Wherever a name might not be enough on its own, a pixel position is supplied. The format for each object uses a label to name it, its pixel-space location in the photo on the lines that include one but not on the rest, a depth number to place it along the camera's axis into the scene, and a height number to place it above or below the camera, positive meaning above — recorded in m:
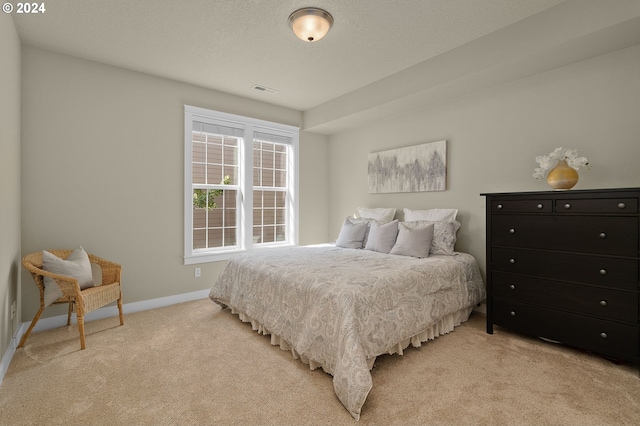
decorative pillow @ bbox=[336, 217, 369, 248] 4.00 -0.29
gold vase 2.53 +0.29
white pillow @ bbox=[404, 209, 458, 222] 3.64 -0.02
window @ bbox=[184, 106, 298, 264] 4.08 +0.40
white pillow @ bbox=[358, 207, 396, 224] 4.27 -0.02
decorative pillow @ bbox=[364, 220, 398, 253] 3.64 -0.30
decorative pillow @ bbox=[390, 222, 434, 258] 3.28 -0.31
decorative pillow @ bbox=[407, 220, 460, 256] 3.38 -0.26
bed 2.07 -0.72
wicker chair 2.56 -0.68
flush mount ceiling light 2.46 +1.50
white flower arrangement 2.53 +0.44
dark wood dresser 2.19 -0.42
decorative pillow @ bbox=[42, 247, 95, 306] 2.61 -0.49
